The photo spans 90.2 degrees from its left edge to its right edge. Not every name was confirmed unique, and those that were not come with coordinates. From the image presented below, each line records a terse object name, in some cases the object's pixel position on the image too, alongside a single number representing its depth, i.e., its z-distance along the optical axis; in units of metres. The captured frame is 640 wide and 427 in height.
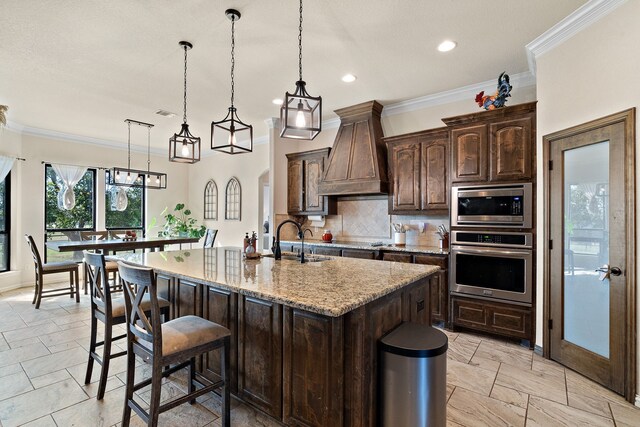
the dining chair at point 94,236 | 5.20
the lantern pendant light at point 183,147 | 3.37
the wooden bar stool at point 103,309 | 2.28
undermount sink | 2.91
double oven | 3.30
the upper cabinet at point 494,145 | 3.31
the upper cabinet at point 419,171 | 4.04
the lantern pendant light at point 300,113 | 2.30
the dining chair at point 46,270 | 4.63
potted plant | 7.38
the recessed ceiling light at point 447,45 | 3.08
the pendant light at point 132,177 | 5.27
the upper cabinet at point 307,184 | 5.32
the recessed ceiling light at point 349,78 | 3.80
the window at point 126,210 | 6.87
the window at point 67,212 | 6.09
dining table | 4.38
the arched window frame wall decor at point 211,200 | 7.80
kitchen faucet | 3.02
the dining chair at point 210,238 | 6.12
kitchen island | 1.65
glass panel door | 2.59
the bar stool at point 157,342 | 1.74
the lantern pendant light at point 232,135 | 2.62
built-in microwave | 3.30
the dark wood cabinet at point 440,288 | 3.83
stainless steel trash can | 1.71
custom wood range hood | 4.54
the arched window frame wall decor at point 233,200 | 7.27
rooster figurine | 3.51
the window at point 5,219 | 5.54
